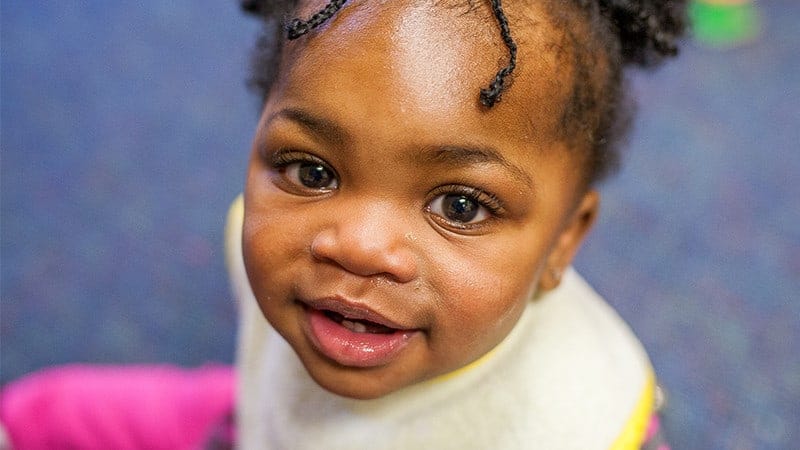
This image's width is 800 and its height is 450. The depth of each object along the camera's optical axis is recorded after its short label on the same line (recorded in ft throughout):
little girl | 1.81
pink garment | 3.46
